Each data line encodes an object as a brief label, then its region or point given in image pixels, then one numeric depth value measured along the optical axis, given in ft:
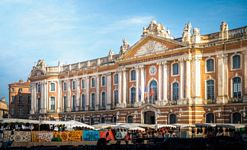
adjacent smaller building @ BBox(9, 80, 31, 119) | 345.92
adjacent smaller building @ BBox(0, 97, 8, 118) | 366.92
